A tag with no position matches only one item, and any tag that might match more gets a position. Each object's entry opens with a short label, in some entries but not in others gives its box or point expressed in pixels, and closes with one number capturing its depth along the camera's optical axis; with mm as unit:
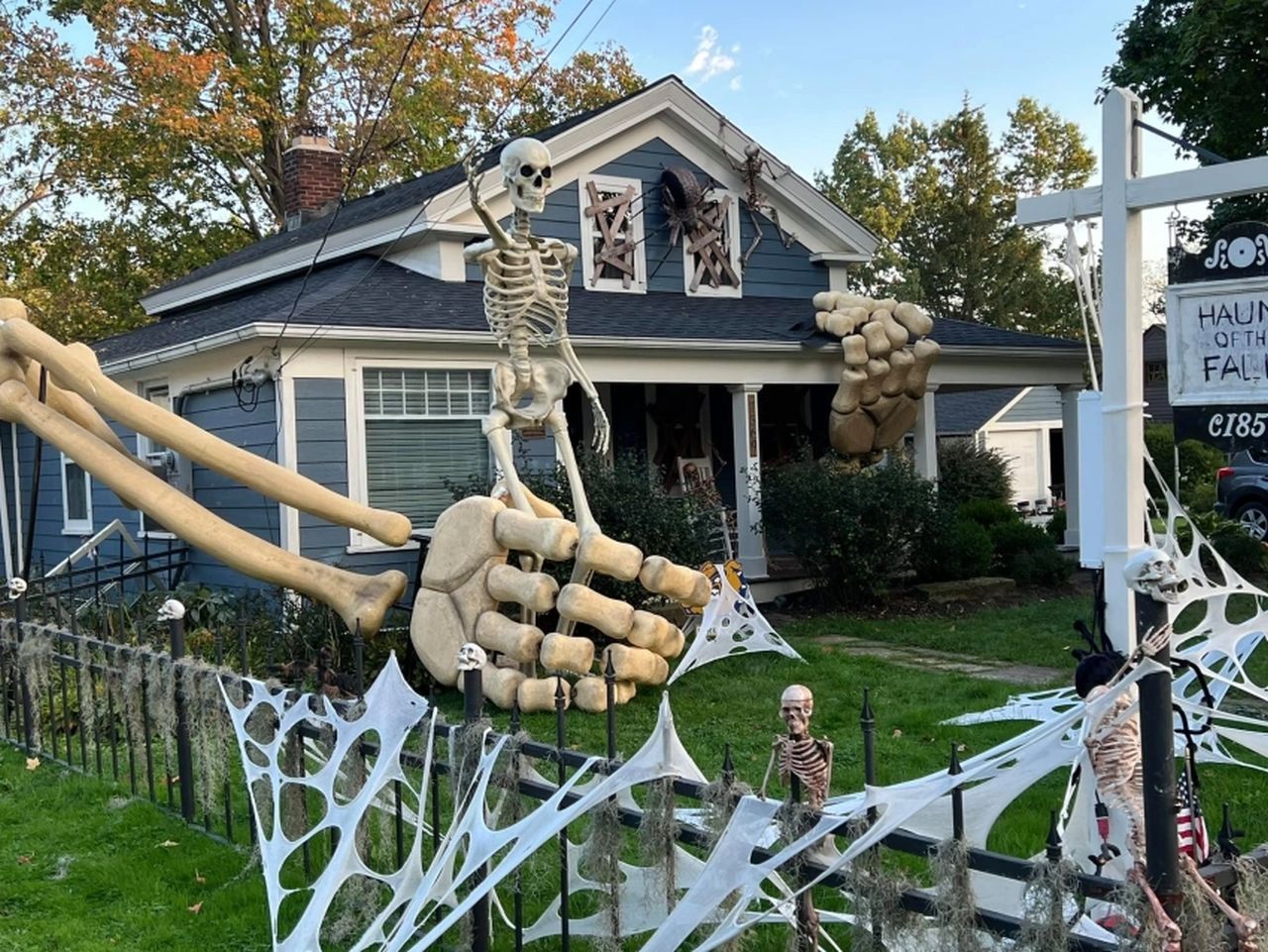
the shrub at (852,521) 12281
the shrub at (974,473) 20688
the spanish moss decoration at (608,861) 3586
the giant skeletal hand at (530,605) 7539
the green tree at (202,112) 24500
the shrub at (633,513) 9852
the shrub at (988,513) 16359
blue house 10742
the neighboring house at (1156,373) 29031
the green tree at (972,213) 35156
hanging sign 3609
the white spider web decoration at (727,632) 9344
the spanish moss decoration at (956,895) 2756
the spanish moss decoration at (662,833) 3416
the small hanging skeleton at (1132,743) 2551
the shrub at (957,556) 13375
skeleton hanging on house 15352
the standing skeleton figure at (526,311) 7566
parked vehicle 17359
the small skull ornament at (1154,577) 2598
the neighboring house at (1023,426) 30703
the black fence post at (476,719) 3926
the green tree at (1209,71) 13508
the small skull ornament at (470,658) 3814
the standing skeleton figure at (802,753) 3350
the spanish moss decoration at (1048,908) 2602
